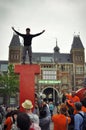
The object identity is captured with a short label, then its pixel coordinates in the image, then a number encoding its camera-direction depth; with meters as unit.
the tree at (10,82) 36.49
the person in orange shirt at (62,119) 5.69
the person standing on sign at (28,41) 10.73
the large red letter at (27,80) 10.57
